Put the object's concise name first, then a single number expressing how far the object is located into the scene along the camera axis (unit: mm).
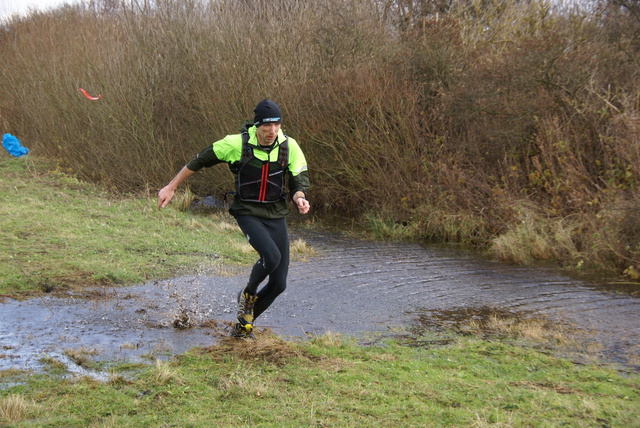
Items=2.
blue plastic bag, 21531
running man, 6074
